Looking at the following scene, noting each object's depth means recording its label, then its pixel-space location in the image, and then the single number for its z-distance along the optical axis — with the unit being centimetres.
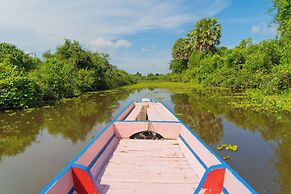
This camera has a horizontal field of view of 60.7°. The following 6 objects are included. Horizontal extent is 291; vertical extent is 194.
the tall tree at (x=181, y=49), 4624
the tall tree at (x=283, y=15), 1323
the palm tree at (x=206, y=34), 3723
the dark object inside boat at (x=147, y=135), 595
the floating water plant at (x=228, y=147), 618
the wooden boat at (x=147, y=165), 282
